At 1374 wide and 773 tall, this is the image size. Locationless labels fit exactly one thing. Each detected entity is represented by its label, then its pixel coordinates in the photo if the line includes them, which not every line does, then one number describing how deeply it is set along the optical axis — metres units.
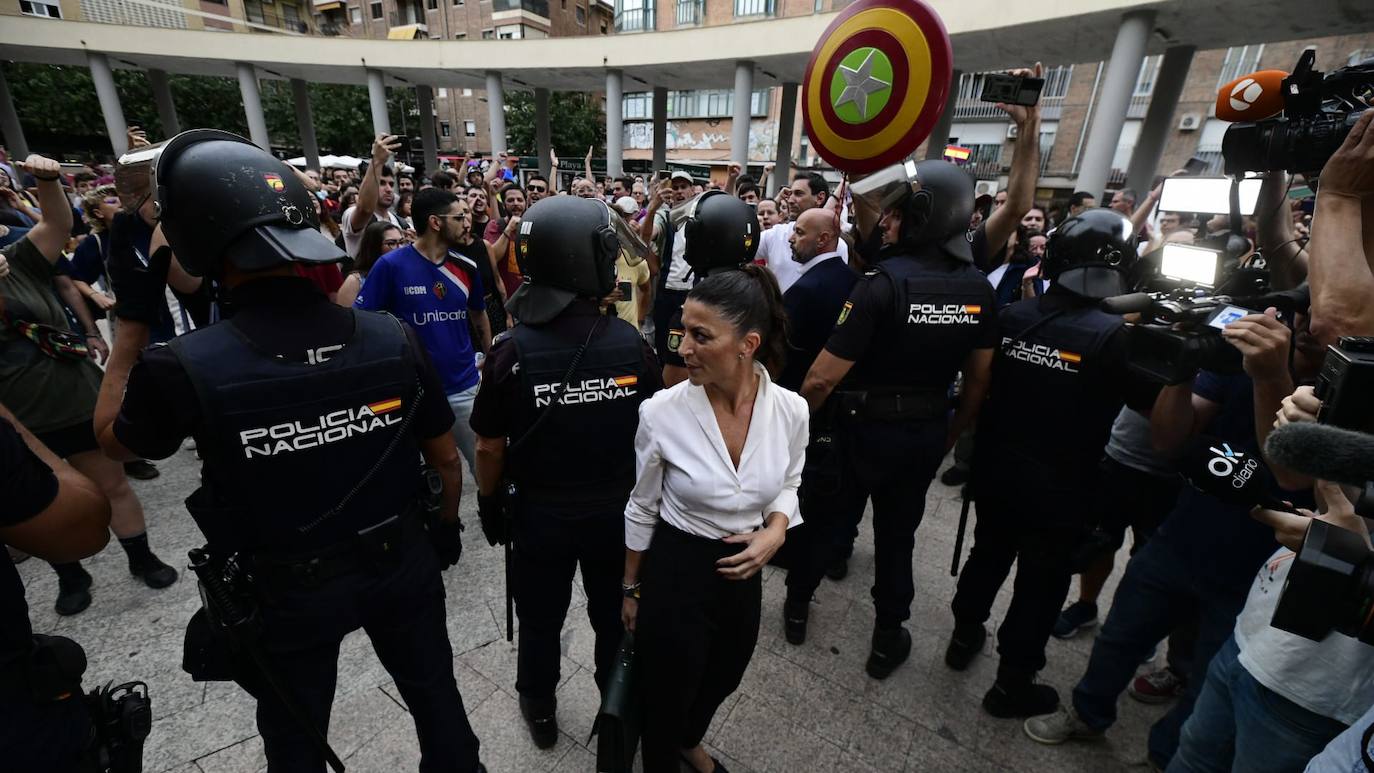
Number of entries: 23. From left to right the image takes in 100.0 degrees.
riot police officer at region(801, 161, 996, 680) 2.55
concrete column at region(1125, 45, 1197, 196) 10.80
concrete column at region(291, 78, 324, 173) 23.16
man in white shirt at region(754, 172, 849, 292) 4.48
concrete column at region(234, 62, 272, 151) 20.17
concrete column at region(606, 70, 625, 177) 18.25
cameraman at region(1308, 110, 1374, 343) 1.33
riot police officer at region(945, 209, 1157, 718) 2.32
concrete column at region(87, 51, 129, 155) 19.20
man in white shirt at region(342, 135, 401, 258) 3.95
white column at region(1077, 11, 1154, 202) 9.59
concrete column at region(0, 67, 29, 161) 20.28
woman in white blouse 1.78
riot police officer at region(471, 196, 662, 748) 2.01
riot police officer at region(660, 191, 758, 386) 2.99
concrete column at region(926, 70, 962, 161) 14.96
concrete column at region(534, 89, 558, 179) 23.03
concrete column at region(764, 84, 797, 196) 18.69
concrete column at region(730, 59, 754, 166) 15.84
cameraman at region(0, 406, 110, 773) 1.23
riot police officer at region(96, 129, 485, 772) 1.47
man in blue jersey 3.47
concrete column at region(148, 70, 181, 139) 21.88
